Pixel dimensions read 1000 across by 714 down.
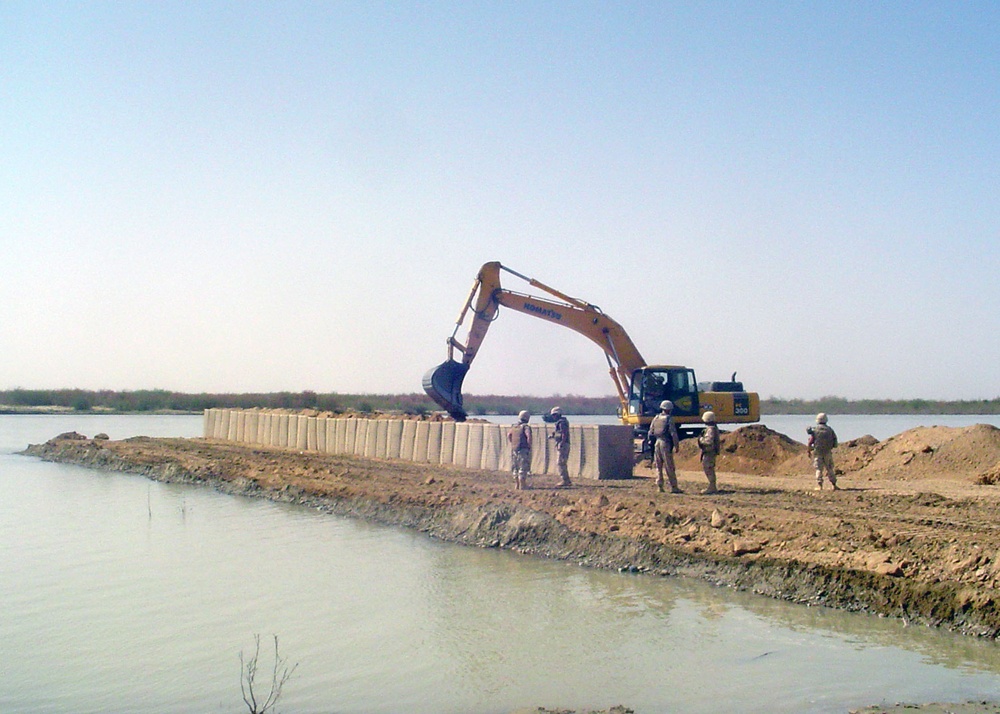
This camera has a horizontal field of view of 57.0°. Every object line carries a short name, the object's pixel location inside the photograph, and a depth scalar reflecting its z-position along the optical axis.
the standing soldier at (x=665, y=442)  17.53
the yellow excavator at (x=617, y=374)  24.06
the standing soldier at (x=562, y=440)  18.88
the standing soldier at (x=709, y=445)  17.08
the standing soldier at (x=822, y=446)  18.31
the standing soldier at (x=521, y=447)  18.11
